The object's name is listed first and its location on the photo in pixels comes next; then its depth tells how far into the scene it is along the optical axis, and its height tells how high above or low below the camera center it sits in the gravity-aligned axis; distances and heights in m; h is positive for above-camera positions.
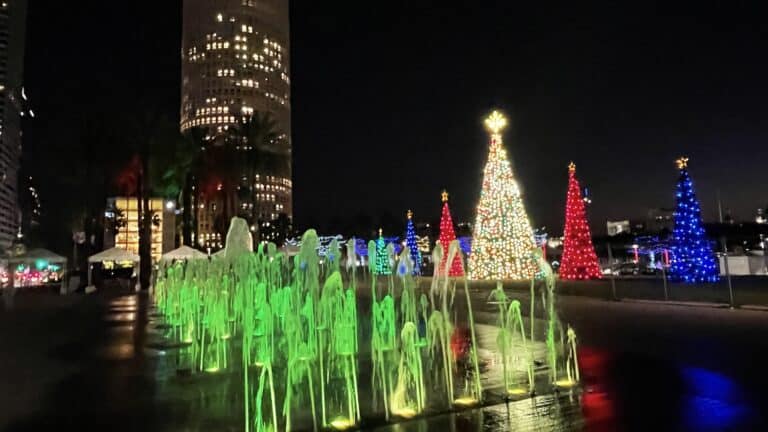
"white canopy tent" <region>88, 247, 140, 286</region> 31.65 +1.34
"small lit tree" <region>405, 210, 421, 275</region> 39.84 +1.49
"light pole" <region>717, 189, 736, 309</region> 15.70 -1.39
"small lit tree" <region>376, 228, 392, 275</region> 49.59 +0.49
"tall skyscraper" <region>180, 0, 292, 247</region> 132.25 +55.86
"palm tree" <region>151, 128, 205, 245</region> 37.91 +8.52
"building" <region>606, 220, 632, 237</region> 124.02 +7.10
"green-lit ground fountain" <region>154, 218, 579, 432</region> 6.04 -1.65
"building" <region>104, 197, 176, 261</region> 54.38 +5.80
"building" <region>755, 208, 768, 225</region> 88.32 +5.92
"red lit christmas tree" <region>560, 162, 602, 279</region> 26.91 +0.77
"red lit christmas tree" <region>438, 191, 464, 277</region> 32.09 +2.08
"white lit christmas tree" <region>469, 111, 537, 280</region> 24.73 +1.77
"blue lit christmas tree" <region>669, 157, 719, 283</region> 22.70 +0.43
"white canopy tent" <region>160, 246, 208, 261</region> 31.57 +1.24
